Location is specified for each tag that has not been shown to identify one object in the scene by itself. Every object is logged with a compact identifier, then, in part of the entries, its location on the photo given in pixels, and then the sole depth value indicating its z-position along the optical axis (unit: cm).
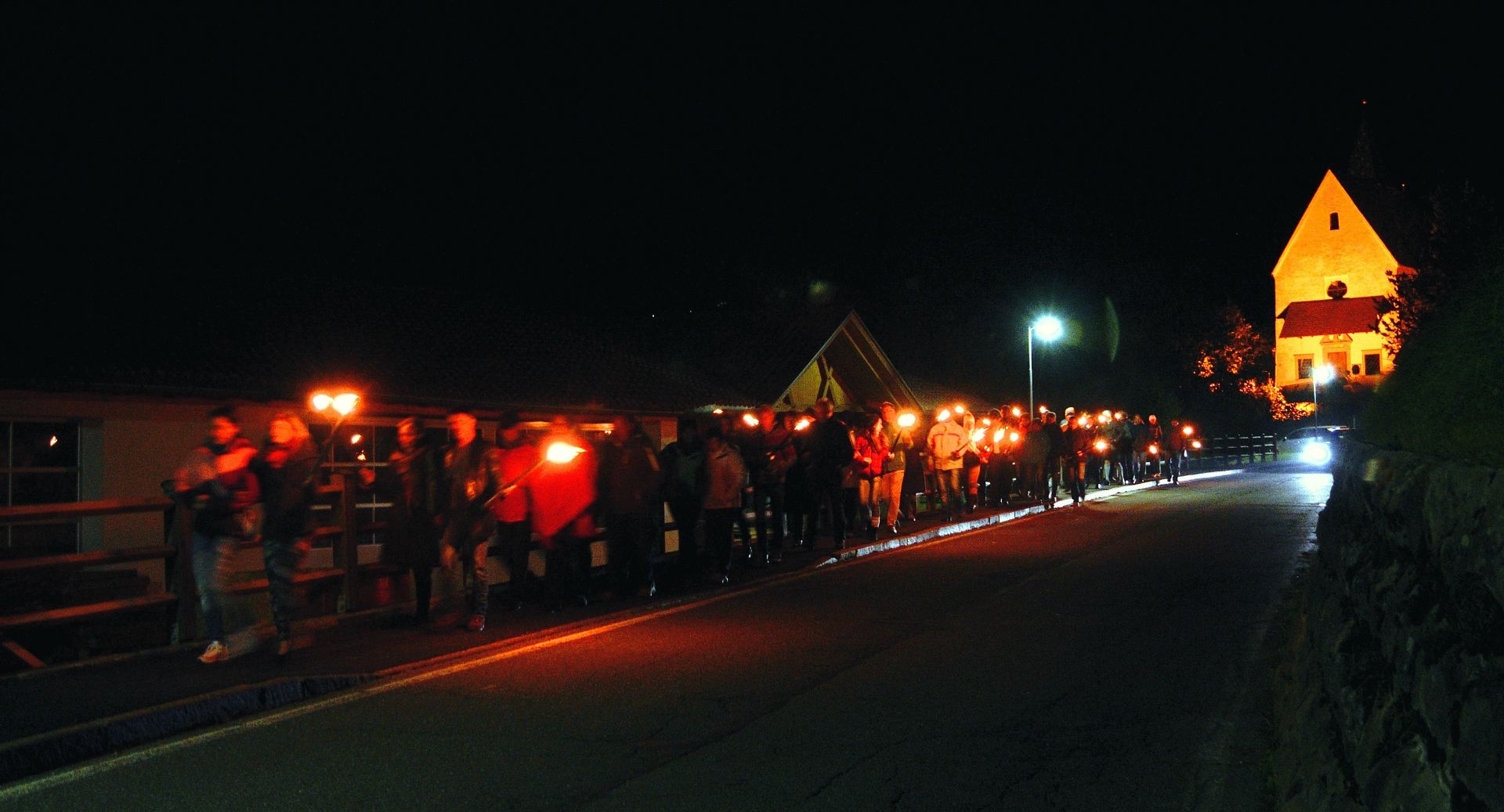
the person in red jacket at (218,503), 891
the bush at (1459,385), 437
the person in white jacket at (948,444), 2147
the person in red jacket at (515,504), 1130
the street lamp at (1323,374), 7419
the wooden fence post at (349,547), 1150
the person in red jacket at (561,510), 1174
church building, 7612
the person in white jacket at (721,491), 1365
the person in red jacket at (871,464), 1789
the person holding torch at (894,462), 1875
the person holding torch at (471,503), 1066
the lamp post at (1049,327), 3531
